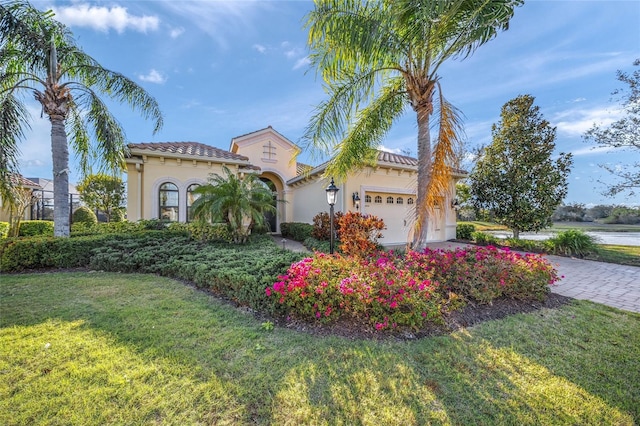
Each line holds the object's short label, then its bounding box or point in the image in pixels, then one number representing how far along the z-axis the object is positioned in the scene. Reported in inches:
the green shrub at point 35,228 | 498.0
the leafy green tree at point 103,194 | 658.2
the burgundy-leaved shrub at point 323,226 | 429.7
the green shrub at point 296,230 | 498.3
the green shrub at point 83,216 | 553.0
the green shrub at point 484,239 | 490.5
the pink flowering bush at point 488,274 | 185.8
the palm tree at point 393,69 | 197.0
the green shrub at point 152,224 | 397.1
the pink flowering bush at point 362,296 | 146.6
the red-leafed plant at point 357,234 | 285.0
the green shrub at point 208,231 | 373.4
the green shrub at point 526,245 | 420.1
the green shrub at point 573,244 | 382.9
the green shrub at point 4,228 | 458.8
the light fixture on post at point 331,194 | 295.9
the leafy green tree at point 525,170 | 441.7
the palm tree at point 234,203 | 360.8
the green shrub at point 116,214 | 690.8
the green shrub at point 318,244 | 374.1
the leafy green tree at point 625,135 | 442.6
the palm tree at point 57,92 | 282.7
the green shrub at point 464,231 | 561.0
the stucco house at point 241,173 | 422.9
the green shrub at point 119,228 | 384.1
